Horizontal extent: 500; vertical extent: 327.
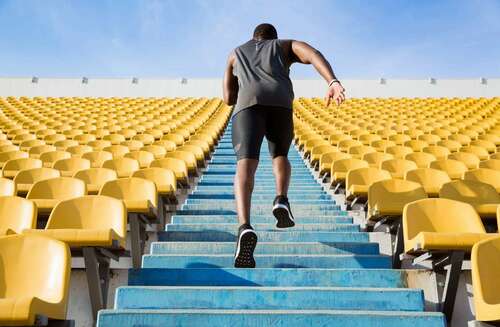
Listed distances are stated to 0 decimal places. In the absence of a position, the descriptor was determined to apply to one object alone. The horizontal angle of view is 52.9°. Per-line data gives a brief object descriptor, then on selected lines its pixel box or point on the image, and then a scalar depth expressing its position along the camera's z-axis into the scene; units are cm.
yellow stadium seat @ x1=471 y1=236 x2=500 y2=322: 189
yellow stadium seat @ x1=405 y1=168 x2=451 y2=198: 423
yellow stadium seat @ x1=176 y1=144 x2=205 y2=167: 614
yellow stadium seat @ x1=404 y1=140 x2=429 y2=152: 685
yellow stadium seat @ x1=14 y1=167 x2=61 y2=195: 431
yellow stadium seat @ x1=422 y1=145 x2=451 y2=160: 615
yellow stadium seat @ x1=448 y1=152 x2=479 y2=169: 550
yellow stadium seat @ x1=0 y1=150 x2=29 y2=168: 568
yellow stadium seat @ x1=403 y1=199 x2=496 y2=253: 285
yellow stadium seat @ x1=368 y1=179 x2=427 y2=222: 332
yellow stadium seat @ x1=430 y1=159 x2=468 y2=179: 486
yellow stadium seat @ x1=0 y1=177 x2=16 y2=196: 361
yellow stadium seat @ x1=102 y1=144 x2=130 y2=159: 626
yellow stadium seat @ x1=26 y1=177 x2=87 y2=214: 368
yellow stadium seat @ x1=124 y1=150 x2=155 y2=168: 559
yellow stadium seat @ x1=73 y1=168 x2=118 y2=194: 430
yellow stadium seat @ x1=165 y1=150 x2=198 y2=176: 538
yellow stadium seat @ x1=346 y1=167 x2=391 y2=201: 419
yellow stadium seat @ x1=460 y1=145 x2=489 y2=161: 621
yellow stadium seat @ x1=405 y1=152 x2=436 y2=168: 552
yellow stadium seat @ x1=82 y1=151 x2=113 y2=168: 551
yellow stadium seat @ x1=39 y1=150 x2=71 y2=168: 556
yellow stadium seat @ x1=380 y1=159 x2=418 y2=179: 494
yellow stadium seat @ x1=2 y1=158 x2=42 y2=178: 503
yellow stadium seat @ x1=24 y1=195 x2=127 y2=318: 233
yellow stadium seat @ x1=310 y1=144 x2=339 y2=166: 614
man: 248
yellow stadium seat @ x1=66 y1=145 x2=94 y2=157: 620
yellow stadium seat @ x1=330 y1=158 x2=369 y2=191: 496
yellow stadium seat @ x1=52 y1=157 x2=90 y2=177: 504
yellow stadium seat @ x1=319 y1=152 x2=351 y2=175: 534
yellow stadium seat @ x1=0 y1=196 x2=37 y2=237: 281
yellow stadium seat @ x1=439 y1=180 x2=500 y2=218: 365
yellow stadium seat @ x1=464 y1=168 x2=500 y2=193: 438
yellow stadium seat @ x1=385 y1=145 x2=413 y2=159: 623
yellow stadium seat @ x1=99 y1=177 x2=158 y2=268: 295
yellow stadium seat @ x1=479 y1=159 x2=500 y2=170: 508
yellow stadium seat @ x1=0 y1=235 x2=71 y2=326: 197
